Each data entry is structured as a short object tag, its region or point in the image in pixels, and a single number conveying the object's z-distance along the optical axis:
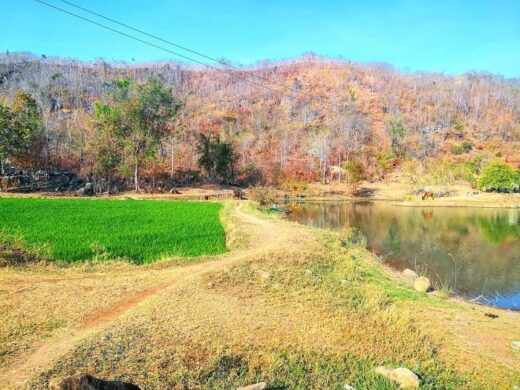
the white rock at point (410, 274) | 13.39
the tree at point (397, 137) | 68.81
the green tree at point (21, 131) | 34.16
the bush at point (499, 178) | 46.97
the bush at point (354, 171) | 48.66
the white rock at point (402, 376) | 5.72
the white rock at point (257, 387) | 5.14
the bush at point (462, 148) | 70.56
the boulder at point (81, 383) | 4.07
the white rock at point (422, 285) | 11.59
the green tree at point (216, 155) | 46.62
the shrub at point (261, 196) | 30.89
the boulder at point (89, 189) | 35.56
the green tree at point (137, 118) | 38.09
